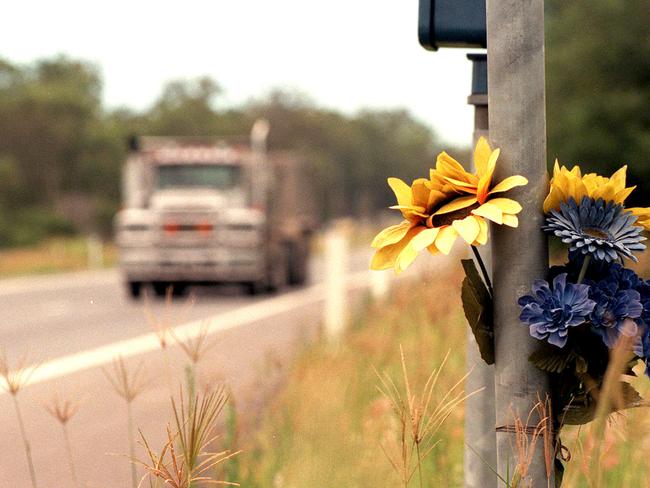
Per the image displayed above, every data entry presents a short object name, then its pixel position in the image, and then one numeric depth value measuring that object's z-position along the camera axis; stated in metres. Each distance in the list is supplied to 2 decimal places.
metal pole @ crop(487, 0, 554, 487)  4.45
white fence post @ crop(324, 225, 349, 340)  22.48
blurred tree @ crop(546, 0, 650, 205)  51.53
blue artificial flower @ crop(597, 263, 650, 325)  4.55
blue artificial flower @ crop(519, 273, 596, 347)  4.32
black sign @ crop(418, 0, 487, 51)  5.11
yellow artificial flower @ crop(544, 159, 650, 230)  4.51
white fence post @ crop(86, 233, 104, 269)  66.07
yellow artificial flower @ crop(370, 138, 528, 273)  4.25
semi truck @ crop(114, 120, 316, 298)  36.72
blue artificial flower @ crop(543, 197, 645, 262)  4.41
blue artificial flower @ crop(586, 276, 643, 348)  4.39
